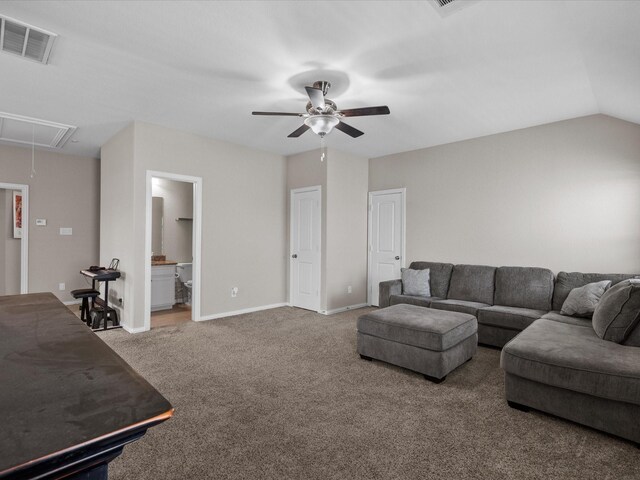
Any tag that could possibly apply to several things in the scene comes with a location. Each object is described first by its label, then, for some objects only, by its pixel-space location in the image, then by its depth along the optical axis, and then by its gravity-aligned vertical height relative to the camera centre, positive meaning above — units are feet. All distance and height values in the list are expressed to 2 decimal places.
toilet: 20.27 -2.07
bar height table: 1.80 -1.11
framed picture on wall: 18.42 +1.24
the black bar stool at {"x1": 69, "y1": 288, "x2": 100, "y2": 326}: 14.96 -2.57
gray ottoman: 9.64 -2.94
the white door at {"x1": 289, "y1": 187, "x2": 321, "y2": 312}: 18.53 -0.50
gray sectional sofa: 6.84 -2.77
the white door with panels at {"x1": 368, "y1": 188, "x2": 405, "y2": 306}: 18.95 +0.21
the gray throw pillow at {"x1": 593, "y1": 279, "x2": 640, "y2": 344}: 8.05 -1.77
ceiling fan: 9.98 +3.80
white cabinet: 18.43 -2.63
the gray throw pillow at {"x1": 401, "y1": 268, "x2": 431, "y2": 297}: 15.90 -2.00
